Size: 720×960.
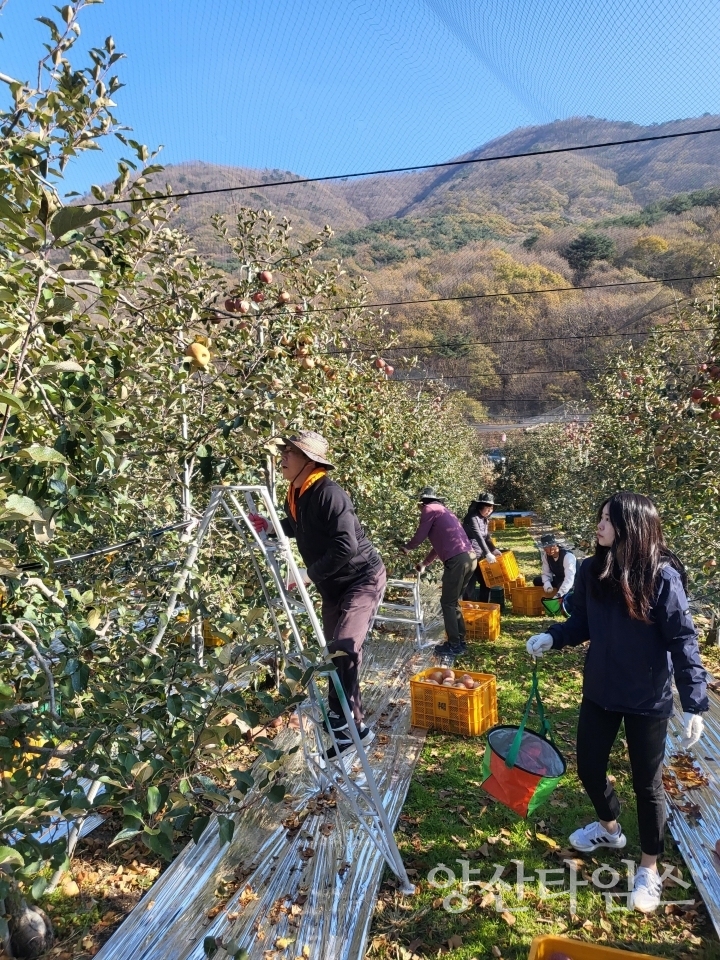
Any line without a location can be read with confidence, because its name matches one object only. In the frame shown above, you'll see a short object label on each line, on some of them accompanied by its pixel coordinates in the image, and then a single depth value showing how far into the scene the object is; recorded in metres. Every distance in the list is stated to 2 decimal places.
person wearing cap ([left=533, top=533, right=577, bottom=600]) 6.38
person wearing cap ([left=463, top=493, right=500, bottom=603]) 6.98
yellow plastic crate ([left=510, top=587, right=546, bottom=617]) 6.91
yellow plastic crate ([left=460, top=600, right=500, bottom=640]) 5.94
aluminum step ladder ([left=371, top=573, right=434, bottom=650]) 5.70
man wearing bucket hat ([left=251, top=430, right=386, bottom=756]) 2.99
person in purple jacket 5.61
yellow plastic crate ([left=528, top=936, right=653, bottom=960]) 1.88
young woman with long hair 2.27
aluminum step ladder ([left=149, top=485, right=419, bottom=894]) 2.32
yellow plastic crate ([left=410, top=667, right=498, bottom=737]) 3.79
